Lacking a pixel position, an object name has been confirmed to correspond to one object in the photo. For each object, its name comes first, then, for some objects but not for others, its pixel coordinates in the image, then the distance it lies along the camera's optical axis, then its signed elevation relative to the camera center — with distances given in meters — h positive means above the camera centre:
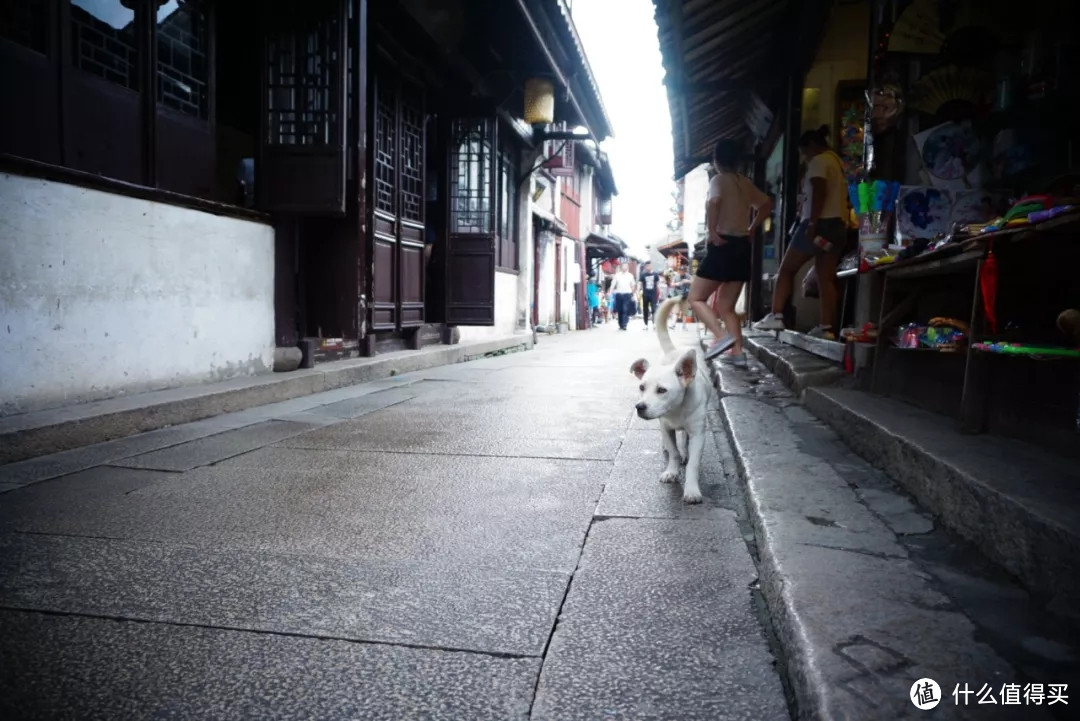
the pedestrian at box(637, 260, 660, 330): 23.38 +0.56
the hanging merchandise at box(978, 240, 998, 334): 2.77 +0.11
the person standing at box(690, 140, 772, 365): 6.19 +0.65
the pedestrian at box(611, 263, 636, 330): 22.69 +0.30
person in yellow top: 5.90 +0.73
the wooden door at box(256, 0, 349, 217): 6.69 +1.68
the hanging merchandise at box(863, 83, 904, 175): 4.48 +1.22
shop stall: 2.75 +0.46
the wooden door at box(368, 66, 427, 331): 8.65 +1.16
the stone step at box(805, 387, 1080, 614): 1.78 -0.51
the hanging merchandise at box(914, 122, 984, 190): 4.05 +0.86
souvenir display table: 2.62 +0.04
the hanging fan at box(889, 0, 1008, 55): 3.99 +1.57
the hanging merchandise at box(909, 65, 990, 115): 4.07 +1.25
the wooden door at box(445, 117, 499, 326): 10.52 +1.11
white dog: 3.35 -0.44
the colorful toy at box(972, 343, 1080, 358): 2.39 -0.12
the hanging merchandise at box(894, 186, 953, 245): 4.11 +0.55
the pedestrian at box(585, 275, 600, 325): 28.42 +0.12
